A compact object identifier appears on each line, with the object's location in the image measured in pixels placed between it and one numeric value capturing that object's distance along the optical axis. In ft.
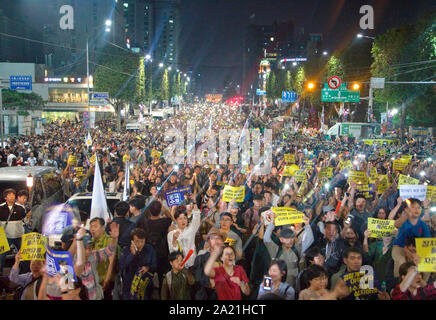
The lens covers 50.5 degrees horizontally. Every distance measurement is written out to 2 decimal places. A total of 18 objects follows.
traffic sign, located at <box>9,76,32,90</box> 84.23
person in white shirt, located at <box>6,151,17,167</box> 55.01
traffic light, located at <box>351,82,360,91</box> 78.09
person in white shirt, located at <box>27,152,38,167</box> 55.31
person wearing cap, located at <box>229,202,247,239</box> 21.89
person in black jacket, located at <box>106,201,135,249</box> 20.73
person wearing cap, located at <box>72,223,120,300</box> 16.93
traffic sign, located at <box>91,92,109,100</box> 99.77
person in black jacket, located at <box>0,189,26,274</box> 25.18
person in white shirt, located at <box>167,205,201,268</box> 21.06
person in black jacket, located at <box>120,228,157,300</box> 17.87
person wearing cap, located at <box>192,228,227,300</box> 17.24
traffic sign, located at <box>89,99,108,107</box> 97.37
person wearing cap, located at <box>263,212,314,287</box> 19.27
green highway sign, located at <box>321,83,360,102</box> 120.78
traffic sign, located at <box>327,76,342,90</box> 85.88
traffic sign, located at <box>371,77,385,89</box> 81.66
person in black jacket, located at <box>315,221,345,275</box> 20.21
